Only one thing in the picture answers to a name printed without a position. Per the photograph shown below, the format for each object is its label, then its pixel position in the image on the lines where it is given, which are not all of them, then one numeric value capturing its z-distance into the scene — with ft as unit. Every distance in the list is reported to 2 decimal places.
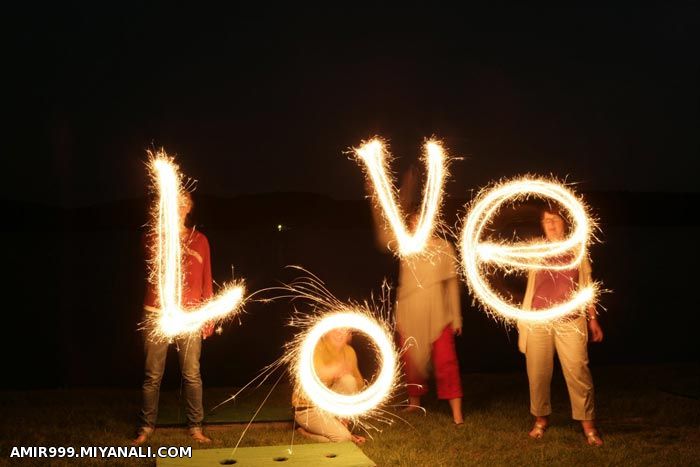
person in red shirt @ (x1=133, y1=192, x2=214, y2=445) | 18.34
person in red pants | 21.02
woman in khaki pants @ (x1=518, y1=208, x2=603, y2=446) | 18.86
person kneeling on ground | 18.98
